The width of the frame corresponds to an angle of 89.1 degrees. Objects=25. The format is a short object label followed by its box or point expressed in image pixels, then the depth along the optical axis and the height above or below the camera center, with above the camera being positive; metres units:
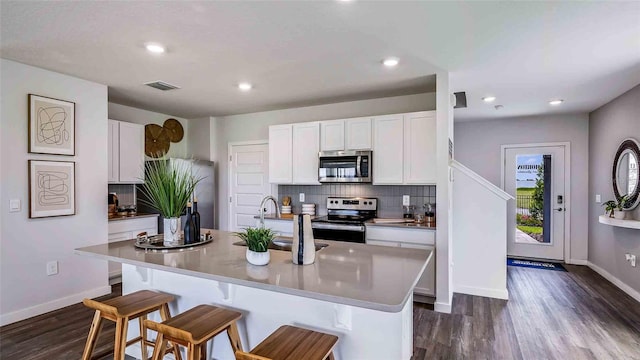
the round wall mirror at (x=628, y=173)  3.70 +0.10
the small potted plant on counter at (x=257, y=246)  1.87 -0.39
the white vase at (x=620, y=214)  3.82 -0.40
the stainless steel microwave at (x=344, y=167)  4.06 +0.17
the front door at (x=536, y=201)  5.42 -0.34
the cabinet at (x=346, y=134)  4.11 +0.59
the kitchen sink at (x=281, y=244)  2.65 -0.54
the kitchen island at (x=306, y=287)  1.51 -0.50
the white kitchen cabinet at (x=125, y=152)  4.28 +0.37
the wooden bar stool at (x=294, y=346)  1.46 -0.80
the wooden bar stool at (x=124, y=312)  1.90 -0.80
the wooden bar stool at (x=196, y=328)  1.64 -0.79
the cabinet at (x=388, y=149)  3.90 +0.37
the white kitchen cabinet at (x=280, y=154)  4.66 +0.37
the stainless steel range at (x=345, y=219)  3.85 -0.51
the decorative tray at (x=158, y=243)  2.24 -0.47
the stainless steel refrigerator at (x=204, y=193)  5.07 -0.22
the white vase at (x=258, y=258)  1.86 -0.45
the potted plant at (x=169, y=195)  2.28 -0.12
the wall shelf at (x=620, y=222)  3.47 -0.47
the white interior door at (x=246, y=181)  5.29 -0.04
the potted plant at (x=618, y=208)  3.84 -0.33
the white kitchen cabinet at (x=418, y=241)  3.55 -0.69
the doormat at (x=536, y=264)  5.09 -1.36
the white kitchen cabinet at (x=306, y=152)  4.45 +0.38
